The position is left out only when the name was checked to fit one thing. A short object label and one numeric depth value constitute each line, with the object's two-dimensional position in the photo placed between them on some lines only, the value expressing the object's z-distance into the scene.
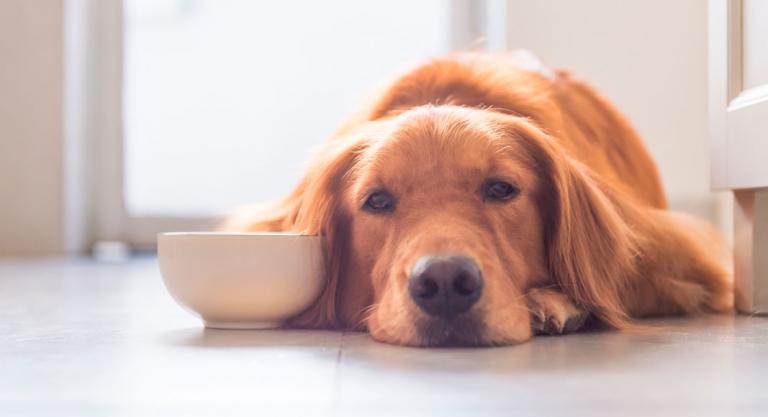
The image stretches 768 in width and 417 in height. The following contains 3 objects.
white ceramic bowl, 1.15
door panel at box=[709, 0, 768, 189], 1.27
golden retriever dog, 1.07
